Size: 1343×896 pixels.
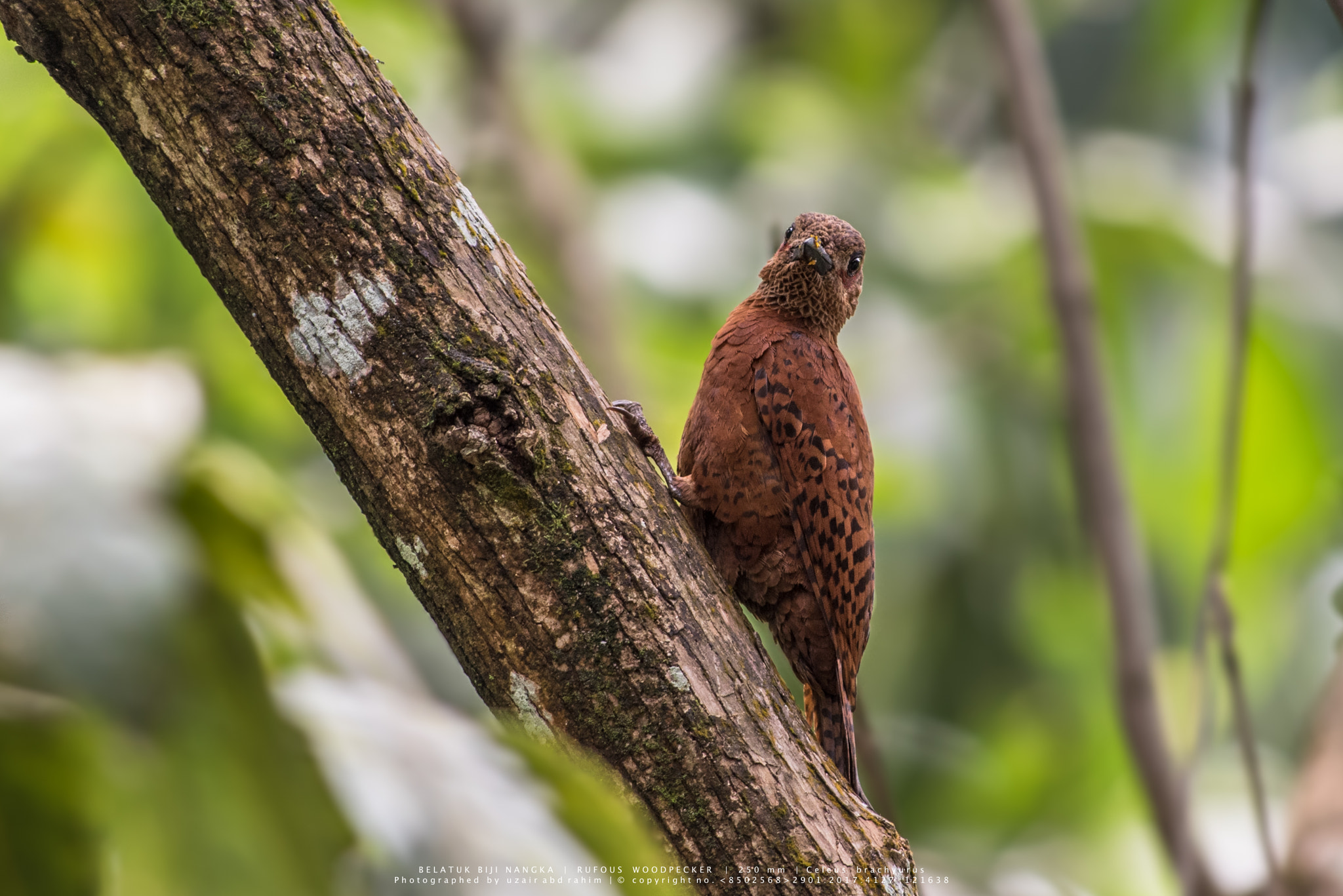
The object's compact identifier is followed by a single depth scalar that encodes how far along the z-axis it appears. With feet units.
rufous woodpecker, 21.53
